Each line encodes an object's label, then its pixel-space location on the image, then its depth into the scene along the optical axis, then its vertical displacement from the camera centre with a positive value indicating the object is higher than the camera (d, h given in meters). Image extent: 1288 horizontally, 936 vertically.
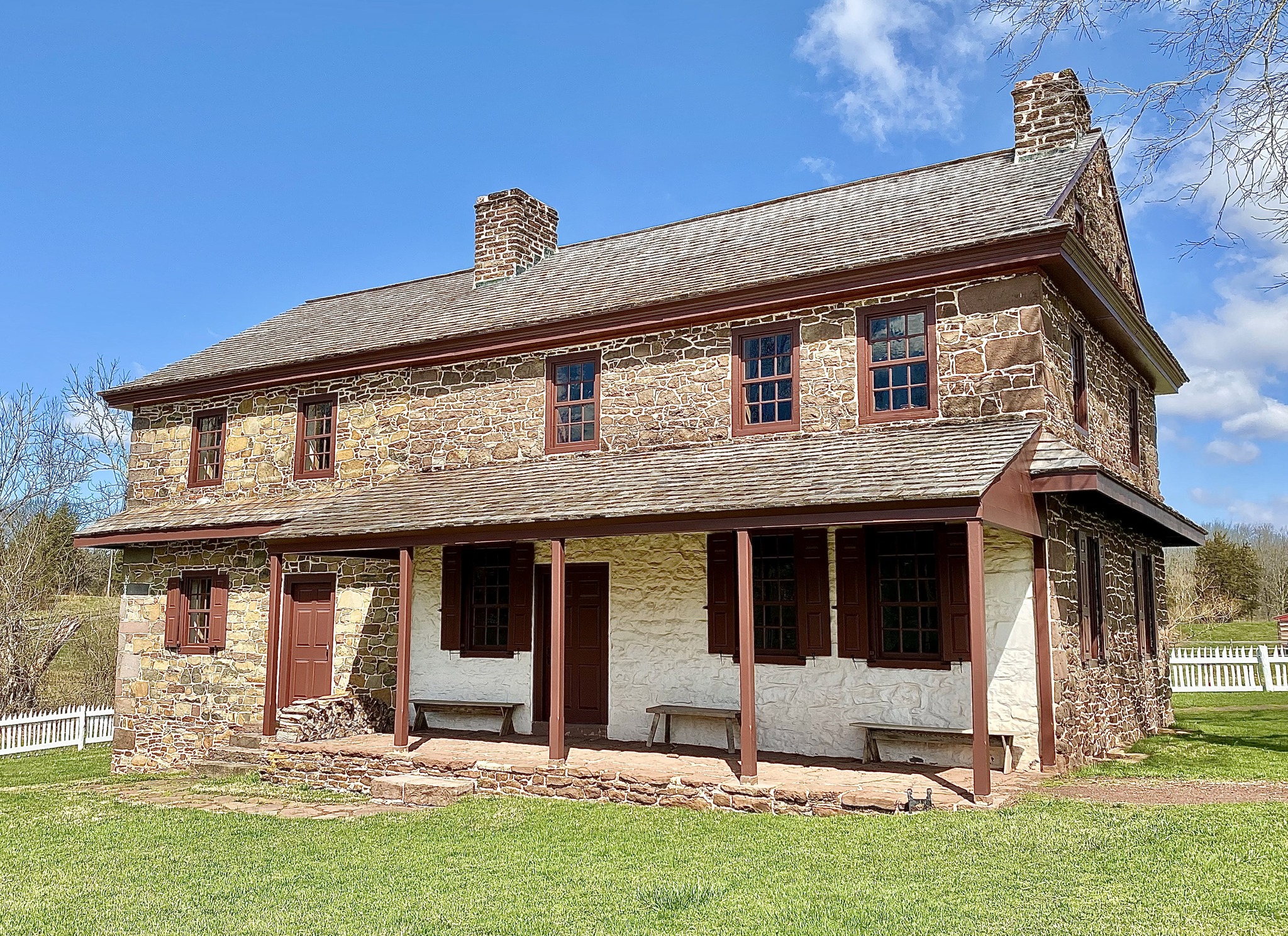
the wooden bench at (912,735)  9.45 -1.30
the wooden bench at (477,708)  12.66 -1.36
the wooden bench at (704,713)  10.75 -1.20
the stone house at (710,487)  9.89 +1.25
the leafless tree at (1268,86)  6.98 +3.66
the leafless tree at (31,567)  20.88 +0.77
